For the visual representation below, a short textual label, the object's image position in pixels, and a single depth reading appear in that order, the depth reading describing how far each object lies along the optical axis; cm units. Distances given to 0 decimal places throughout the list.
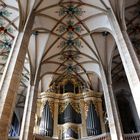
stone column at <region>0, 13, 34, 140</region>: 714
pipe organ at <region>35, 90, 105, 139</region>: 1509
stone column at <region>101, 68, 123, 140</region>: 1198
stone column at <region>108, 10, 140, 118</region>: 821
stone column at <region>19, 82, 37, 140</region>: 1171
